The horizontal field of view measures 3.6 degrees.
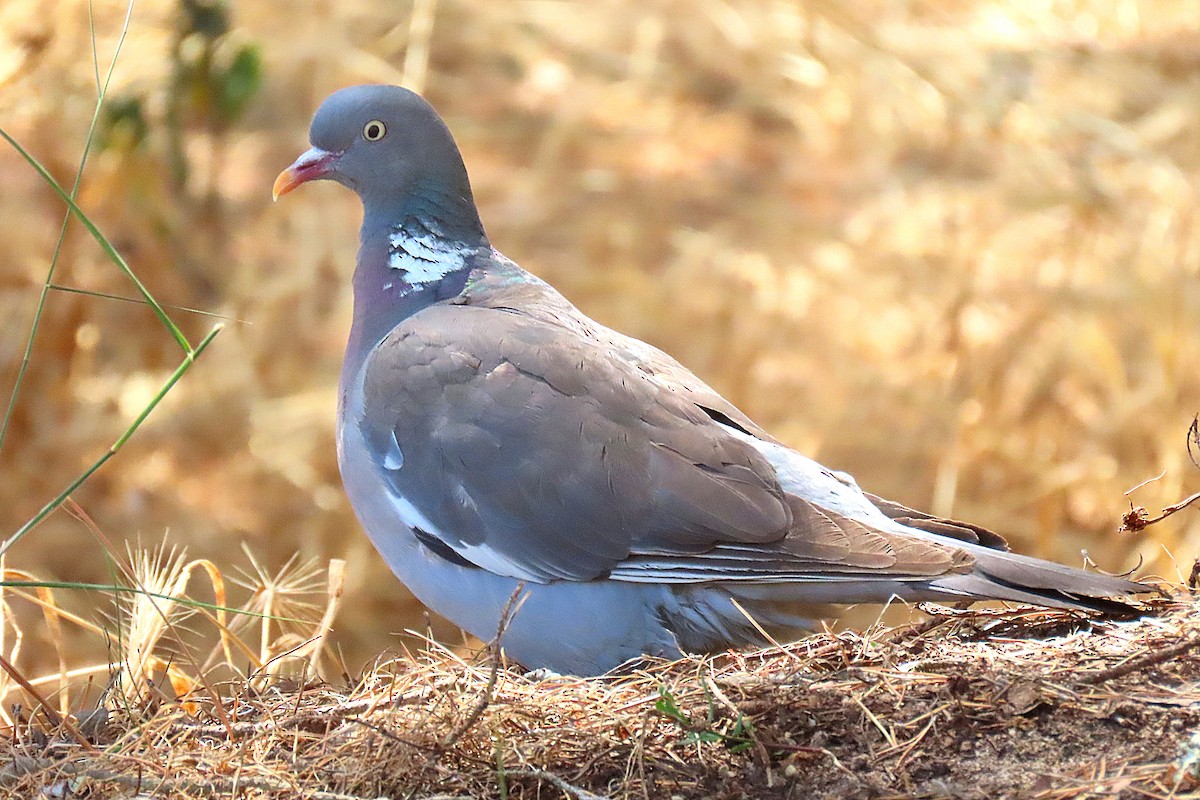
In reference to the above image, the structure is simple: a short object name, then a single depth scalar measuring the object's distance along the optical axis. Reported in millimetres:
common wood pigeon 8381
